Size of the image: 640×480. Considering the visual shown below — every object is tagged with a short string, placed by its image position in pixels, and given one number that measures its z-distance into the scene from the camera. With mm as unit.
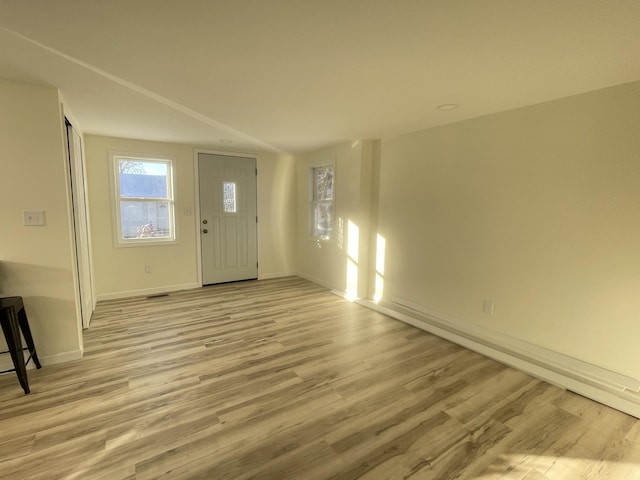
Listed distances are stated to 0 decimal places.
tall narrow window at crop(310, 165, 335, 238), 4820
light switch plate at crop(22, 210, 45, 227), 2258
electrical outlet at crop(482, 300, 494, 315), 2877
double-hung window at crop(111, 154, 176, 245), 4102
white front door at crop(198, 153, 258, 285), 4691
